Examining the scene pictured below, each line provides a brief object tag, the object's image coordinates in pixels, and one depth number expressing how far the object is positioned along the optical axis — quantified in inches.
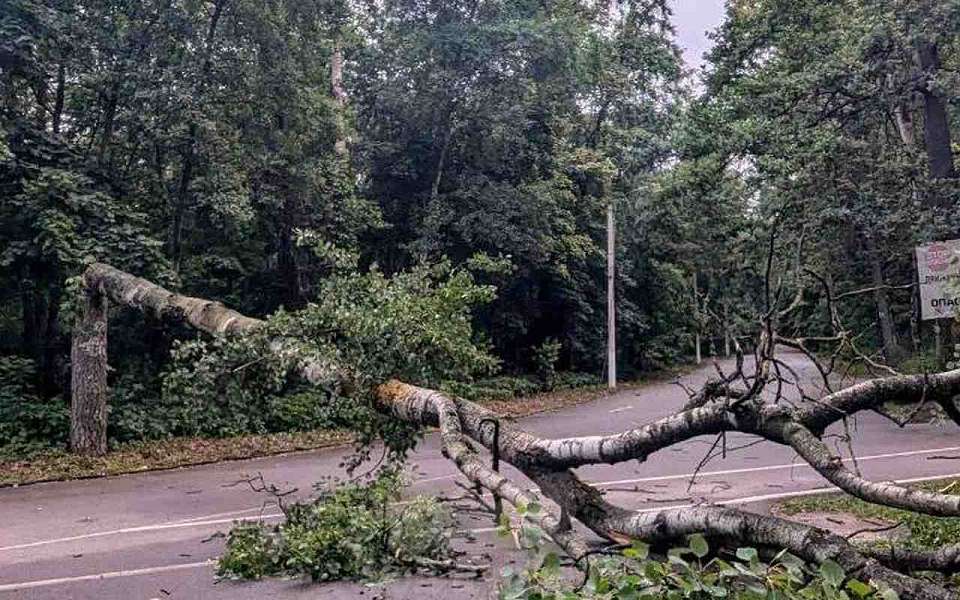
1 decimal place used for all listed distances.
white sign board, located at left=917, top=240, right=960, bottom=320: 489.7
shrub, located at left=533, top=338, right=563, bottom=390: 909.2
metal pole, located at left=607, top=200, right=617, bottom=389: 894.4
